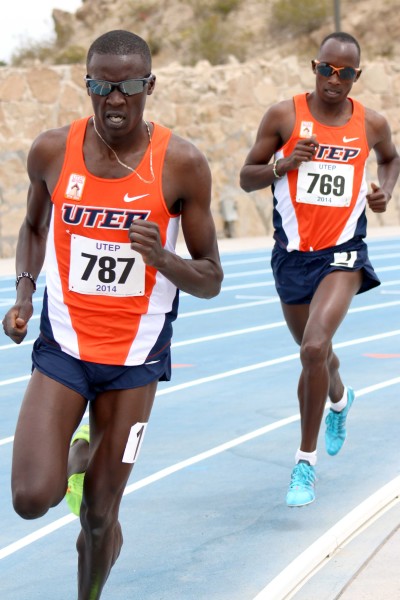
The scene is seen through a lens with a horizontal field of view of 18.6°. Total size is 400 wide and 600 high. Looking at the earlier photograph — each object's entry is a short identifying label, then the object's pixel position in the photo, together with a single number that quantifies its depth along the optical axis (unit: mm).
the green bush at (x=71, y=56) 45781
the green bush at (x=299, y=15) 51281
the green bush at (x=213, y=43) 49156
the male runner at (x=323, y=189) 6184
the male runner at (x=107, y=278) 4043
